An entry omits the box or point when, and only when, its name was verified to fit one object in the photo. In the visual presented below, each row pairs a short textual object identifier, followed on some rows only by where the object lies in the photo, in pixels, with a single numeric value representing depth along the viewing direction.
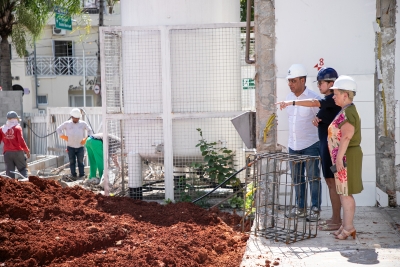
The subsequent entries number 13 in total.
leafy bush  8.83
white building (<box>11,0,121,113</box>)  35.19
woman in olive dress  5.97
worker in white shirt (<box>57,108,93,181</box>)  14.40
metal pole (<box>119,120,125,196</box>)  9.52
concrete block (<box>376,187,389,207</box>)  8.00
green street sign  25.20
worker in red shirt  12.48
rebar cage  6.36
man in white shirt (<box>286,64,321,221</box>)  7.09
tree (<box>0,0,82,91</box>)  22.36
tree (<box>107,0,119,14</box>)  28.15
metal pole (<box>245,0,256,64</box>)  7.90
